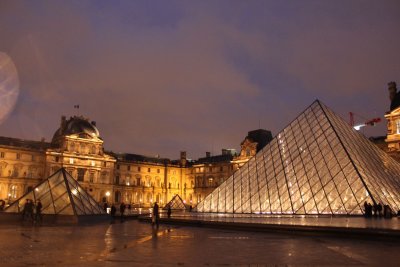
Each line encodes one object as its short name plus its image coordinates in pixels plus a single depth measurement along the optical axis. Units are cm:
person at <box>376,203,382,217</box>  1903
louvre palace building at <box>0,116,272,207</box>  5934
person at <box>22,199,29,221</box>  1942
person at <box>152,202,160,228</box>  1799
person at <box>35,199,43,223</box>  1898
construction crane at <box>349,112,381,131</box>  8922
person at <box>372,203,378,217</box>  1887
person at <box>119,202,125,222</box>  2434
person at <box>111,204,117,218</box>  2461
